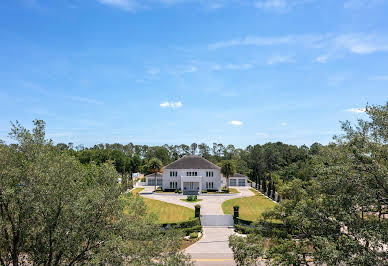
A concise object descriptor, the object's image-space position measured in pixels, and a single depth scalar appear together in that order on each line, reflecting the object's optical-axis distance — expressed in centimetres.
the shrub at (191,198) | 5340
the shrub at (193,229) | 3119
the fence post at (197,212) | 3659
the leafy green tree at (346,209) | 1172
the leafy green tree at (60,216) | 1257
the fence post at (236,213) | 3557
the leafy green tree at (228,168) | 6306
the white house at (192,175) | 6556
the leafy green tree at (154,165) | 6531
